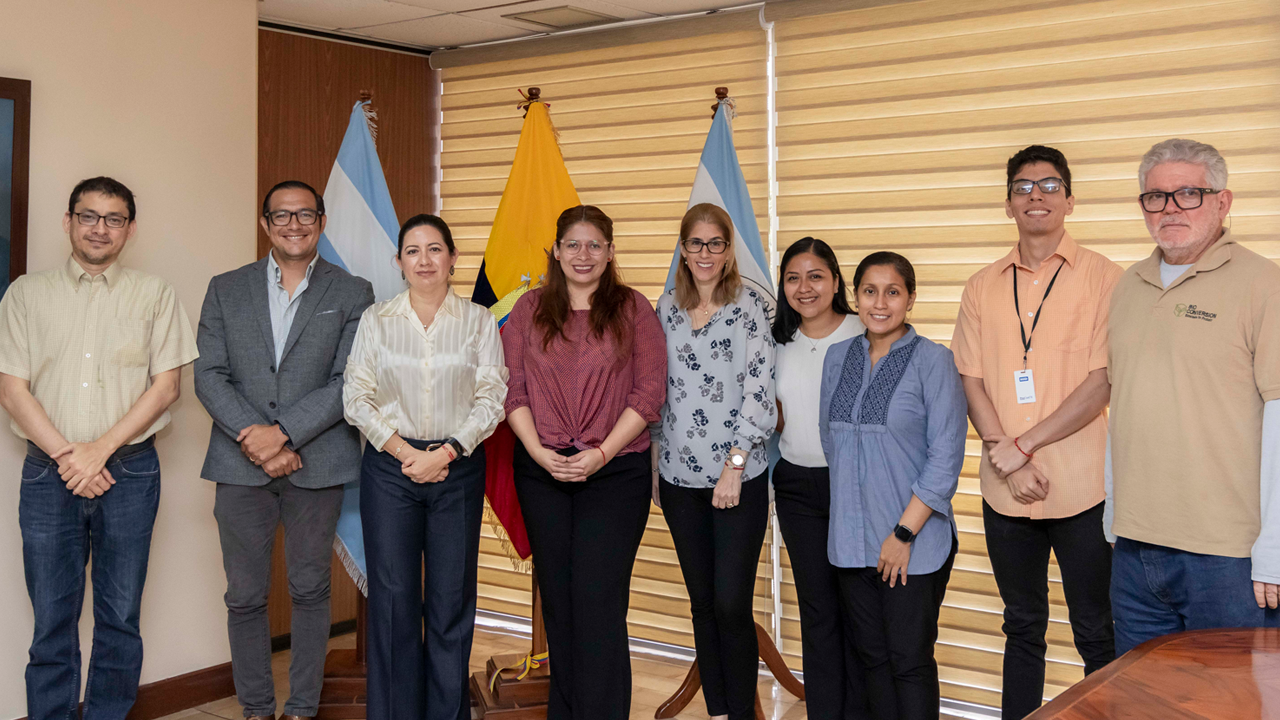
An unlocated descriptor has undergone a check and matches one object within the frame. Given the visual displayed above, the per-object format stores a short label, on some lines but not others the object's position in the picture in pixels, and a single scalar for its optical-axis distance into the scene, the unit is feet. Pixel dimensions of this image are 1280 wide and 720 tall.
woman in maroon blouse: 9.53
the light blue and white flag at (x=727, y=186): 11.82
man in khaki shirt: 6.86
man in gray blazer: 10.36
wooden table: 4.29
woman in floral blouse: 9.42
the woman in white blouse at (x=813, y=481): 9.12
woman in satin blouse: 9.72
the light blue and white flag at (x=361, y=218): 12.19
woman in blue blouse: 8.25
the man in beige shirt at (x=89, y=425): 9.91
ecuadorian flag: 12.08
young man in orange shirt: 8.56
